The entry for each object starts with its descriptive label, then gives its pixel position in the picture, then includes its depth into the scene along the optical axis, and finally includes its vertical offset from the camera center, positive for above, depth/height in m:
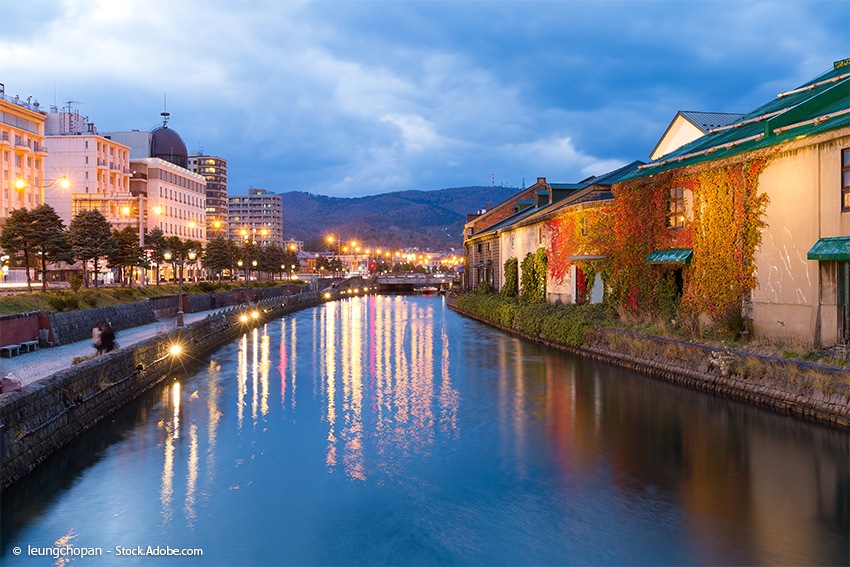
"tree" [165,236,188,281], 69.89 +3.72
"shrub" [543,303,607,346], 33.06 -2.41
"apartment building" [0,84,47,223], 81.75 +16.96
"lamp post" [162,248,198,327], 37.38 -1.67
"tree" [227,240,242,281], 88.44 +3.75
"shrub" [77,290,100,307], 38.41 -1.08
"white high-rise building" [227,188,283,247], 170.15 +12.33
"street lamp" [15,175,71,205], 31.53 +4.81
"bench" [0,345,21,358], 26.72 -2.93
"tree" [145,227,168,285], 67.34 +3.86
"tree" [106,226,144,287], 54.19 +2.58
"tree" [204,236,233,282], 82.62 +2.94
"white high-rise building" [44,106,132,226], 91.88 +16.38
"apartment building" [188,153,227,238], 187.12 +29.52
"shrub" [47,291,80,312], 33.98 -1.16
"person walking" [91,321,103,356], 23.55 -2.16
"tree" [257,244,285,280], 105.19 +3.12
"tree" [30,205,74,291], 42.53 +2.98
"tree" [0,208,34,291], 42.03 +3.06
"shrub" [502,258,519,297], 55.96 -0.07
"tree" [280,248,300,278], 119.46 +3.74
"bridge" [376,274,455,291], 137.18 -0.66
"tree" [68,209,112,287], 49.62 +3.36
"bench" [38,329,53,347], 30.09 -2.70
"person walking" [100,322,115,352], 23.50 -2.15
